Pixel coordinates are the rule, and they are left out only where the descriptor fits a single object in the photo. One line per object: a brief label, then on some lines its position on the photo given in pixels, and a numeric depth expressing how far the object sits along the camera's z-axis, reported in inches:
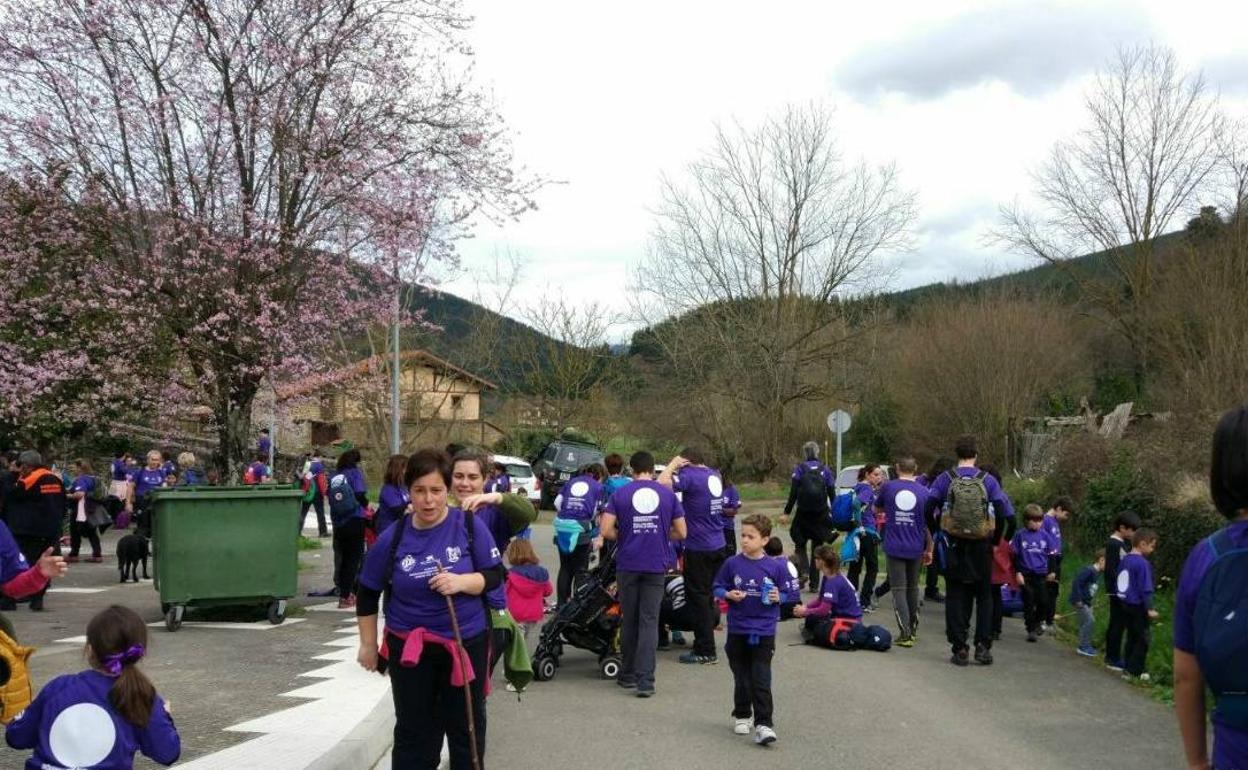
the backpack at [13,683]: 163.8
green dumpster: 418.3
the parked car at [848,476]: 754.8
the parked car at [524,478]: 1162.0
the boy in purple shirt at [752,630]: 284.0
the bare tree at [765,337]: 1578.5
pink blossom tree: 532.4
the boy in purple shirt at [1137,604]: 367.6
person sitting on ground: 426.6
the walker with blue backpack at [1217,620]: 108.1
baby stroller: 368.8
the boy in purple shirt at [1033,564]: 448.5
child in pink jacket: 353.7
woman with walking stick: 192.1
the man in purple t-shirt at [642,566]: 339.6
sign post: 1060.2
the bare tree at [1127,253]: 1315.2
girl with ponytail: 158.1
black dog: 563.5
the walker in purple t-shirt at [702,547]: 395.5
